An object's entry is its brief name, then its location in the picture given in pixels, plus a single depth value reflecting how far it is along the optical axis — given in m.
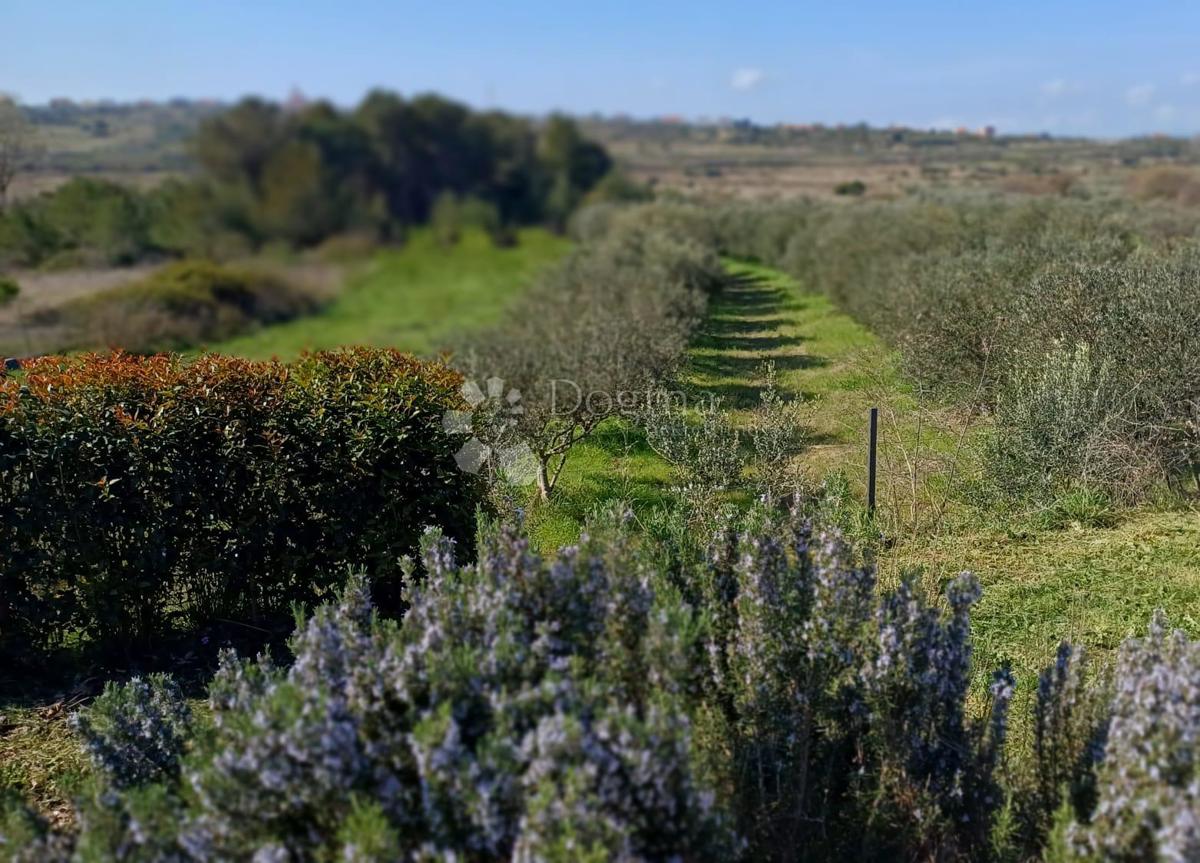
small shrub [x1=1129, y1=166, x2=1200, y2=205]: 27.89
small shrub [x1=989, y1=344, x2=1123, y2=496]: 7.30
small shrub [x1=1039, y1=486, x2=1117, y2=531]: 7.29
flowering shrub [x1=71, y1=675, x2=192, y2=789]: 3.30
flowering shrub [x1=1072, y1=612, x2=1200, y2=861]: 2.45
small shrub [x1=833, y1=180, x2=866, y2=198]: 35.63
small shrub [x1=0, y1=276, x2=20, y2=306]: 14.62
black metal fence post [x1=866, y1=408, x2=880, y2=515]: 7.29
